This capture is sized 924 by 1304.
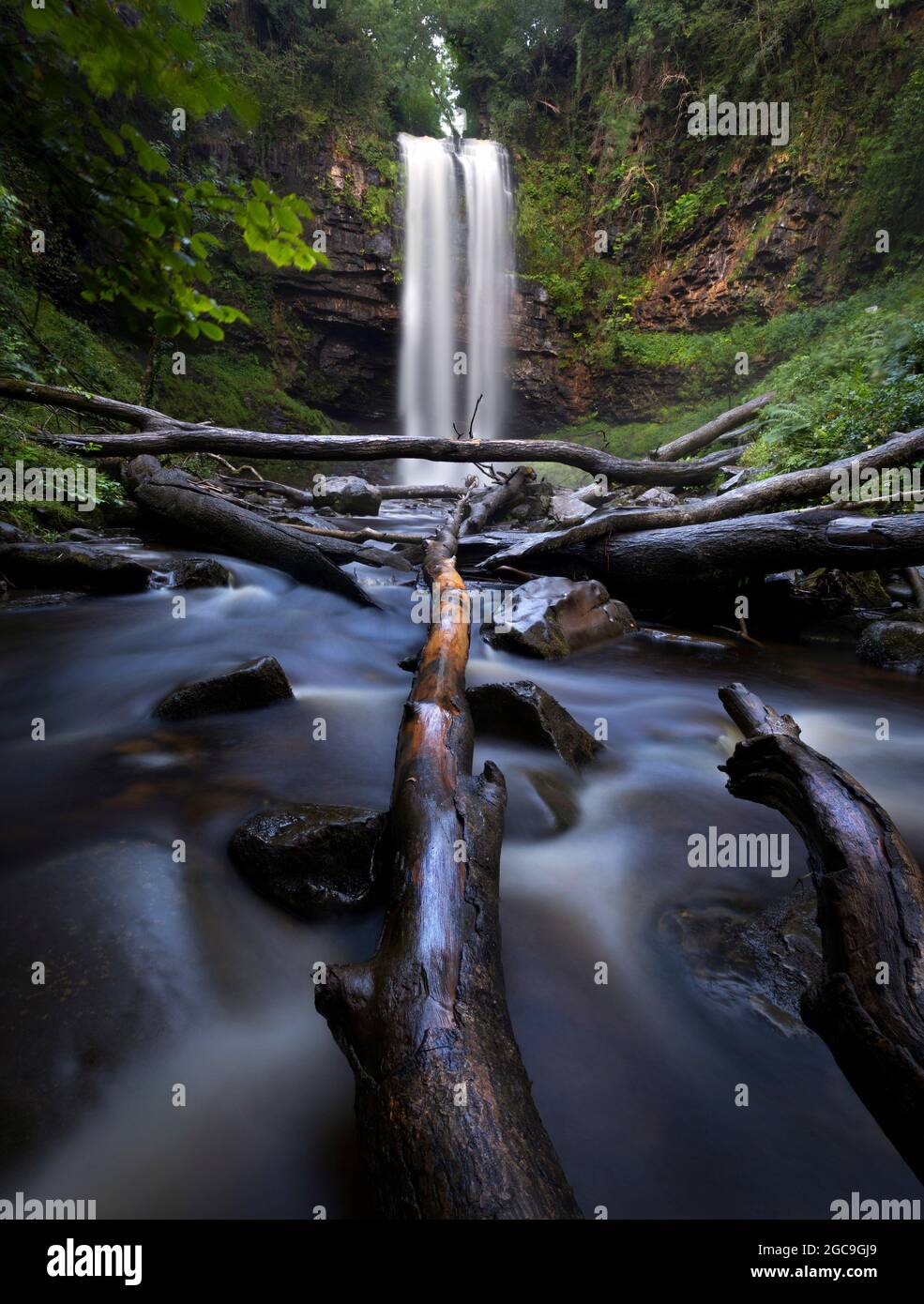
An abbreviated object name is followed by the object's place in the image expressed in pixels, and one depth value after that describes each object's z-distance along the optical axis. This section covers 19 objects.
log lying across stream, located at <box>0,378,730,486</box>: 7.22
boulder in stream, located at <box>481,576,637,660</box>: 5.28
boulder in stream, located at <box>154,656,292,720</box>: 3.54
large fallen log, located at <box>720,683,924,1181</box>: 1.28
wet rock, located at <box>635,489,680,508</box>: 11.08
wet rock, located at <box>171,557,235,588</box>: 6.16
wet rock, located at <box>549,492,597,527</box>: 10.14
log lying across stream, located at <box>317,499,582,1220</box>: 1.05
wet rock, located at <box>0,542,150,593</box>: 5.61
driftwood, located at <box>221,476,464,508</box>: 11.35
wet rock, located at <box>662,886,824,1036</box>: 1.80
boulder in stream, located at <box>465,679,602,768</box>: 3.28
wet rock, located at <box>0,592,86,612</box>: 5.25
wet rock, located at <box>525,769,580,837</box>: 2.79
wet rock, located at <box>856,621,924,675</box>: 5.12
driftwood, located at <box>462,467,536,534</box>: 8.55
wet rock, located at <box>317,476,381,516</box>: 12.05
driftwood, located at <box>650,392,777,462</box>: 12.68
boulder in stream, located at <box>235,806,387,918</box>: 2.12
